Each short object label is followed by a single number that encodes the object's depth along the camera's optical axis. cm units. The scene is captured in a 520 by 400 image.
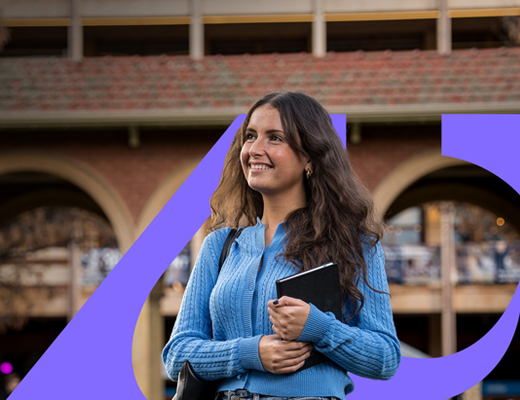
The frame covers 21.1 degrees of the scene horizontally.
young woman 305
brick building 1120
